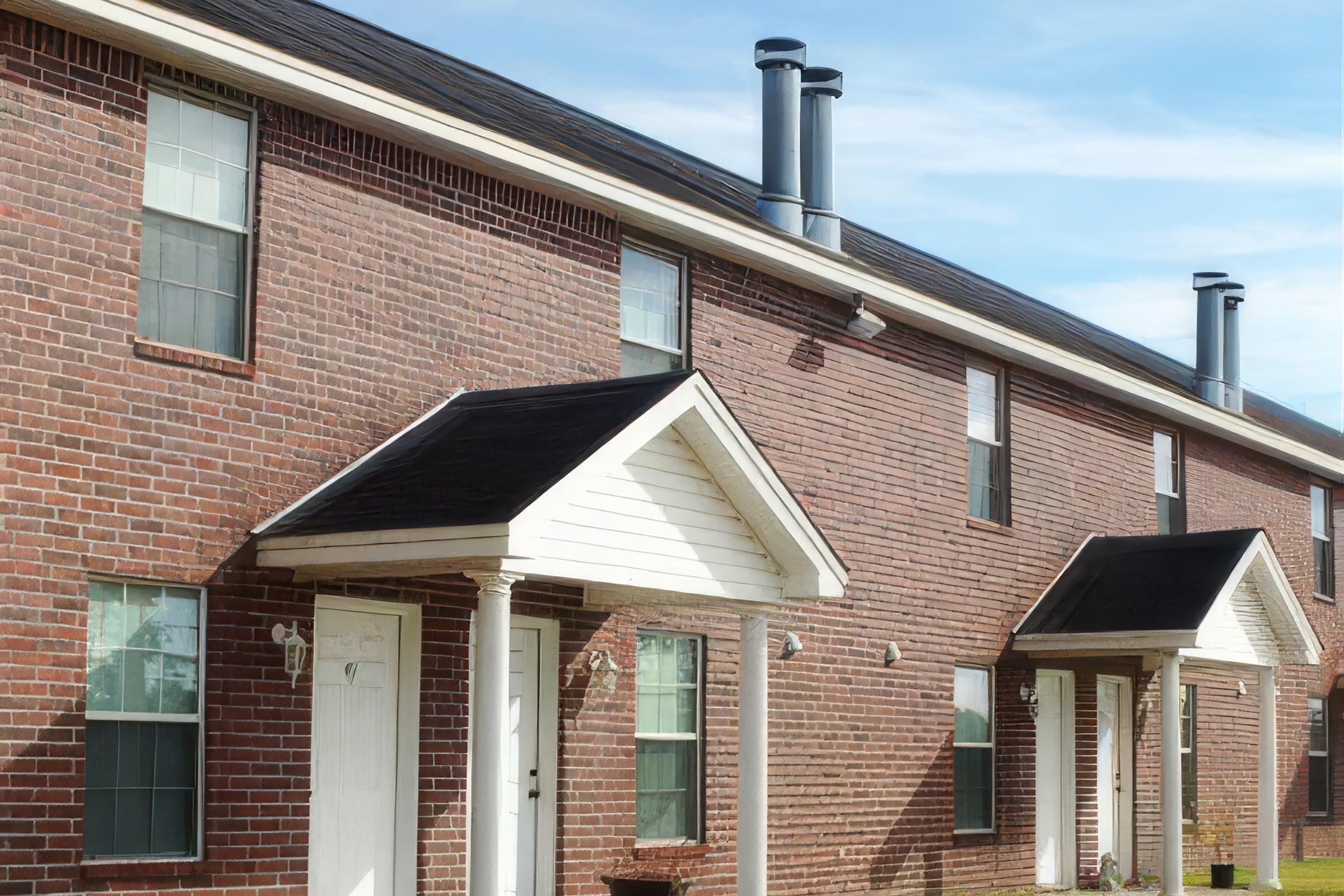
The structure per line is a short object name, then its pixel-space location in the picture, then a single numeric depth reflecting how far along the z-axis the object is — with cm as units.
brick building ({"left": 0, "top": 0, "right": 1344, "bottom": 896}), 993
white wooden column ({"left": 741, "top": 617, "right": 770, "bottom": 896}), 1234
